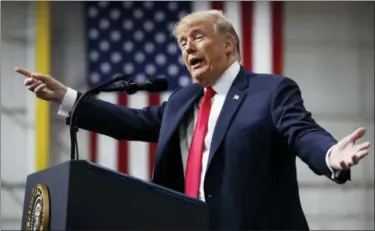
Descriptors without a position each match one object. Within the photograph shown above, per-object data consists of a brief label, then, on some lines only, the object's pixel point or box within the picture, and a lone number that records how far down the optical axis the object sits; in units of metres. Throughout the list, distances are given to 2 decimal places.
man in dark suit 6.08
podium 5.52
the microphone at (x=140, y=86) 6.00
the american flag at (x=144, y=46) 10.88
